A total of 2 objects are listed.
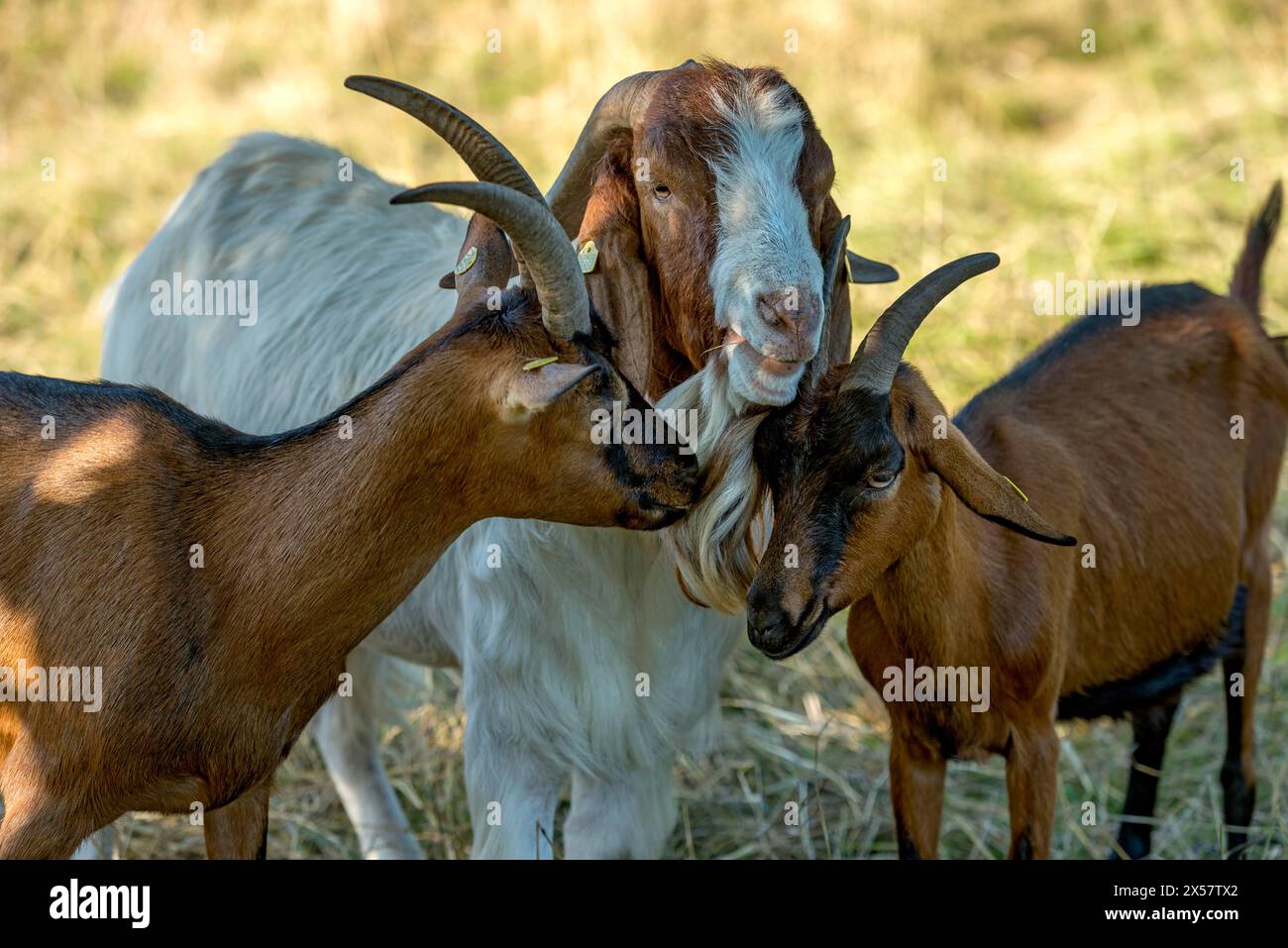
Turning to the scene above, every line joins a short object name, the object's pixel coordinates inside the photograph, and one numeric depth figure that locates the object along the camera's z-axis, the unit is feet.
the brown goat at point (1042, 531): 11.37
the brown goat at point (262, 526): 10.60
